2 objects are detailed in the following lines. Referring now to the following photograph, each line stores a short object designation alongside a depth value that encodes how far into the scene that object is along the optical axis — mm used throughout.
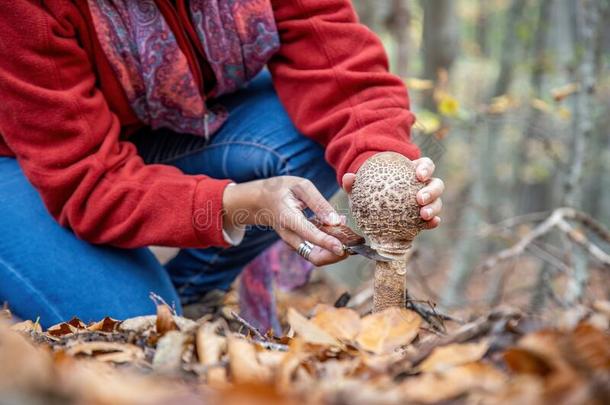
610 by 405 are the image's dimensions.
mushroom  1304
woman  1551
